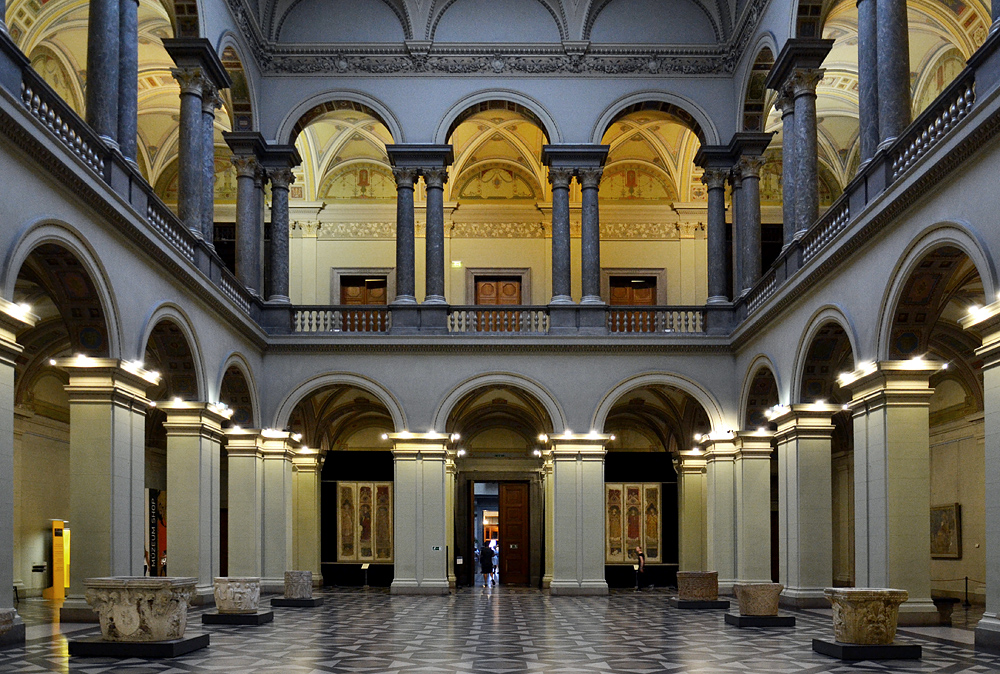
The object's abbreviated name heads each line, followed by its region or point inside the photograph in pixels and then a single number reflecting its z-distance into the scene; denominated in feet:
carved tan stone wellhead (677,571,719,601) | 66.59
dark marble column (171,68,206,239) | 64.18
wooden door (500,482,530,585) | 105.70
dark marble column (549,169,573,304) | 81.97
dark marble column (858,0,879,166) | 52.54
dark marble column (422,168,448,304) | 82.23
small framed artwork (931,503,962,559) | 77.25
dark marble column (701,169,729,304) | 82.48
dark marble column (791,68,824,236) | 65.05
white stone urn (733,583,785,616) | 53.67
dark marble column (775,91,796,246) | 66.59
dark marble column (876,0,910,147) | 50.49
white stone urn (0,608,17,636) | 38.68
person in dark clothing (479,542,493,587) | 104.27
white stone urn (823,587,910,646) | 40.04
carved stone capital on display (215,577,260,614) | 53.93
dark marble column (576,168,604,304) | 82.07
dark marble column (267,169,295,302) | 82.74
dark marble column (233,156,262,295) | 79.82
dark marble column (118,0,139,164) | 52.60
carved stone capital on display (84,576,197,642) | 39.81
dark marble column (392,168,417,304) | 81.97
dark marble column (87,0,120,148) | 49.93
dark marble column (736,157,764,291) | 77.61
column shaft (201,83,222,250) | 67.15
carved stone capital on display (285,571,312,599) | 68.08
